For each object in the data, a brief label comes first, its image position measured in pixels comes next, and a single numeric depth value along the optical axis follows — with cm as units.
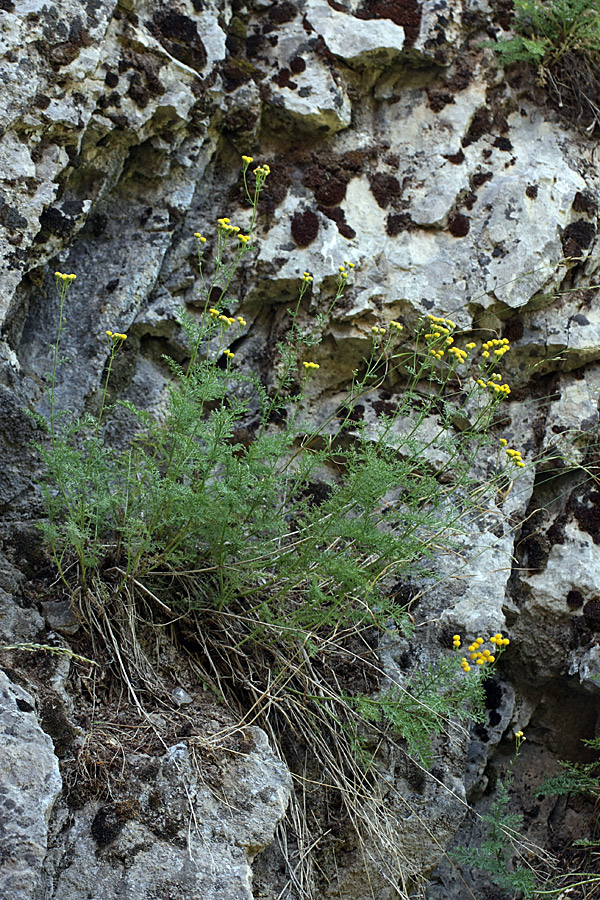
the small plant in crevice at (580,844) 317
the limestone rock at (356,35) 424
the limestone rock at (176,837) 239
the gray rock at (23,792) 220
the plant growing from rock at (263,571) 299
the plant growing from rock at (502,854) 313
